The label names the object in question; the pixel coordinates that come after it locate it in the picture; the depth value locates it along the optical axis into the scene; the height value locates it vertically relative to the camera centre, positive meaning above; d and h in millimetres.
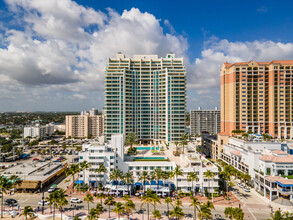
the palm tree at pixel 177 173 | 71219 -21697
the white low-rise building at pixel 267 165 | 70250 -21923
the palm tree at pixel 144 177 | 71375 -23309
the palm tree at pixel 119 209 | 52906 -26111
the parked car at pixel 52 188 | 79444 -31113
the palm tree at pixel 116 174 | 71931 -22540
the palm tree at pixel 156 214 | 53156 -27726
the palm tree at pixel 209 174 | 71438 -22434
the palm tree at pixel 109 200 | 60062 -26852
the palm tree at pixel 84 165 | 76438 -20530
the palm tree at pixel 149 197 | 54903 -23920
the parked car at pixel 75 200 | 69438 -31031
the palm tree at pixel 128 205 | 54528 -26038
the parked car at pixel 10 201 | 69481 -31738
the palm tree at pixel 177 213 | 52062 -26868
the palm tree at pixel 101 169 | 75750 -21762
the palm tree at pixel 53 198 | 56844 -24950
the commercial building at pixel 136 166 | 76875 -21850
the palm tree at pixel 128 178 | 71625 -23953
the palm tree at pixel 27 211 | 55219 -28151
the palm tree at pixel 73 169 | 75138 -21534
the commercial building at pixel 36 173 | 80250 -27480
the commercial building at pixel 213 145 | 123256 -21370
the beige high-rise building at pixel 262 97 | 126938 +11784
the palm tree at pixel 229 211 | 50594 -25610
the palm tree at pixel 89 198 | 60094 -26402
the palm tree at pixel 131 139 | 107250 -13679
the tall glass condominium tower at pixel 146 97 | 138875 +12917
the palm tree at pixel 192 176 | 70500 -22852
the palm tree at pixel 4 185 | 62928 -23298
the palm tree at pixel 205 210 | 50200 -25370
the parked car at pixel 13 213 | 60469 -31473
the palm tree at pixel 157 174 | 69875 -21990
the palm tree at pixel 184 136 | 104550 -12072
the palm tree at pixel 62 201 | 56281 -25758
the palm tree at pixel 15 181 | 75294 -26474
